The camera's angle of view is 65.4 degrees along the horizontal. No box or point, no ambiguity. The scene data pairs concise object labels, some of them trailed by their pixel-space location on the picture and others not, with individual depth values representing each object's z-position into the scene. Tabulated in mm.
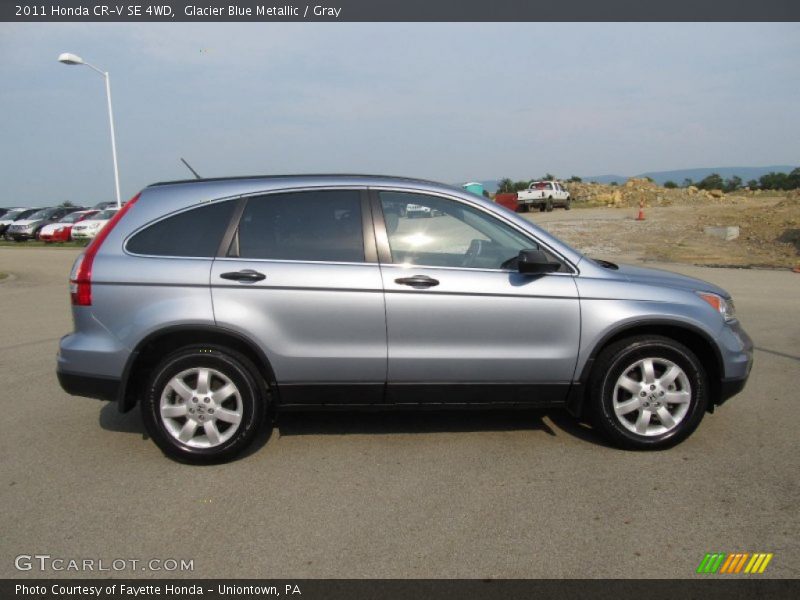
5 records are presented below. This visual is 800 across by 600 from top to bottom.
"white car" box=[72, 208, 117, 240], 26734
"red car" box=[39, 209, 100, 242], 28109
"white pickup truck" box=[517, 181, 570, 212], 39656
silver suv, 3967
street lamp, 22250
